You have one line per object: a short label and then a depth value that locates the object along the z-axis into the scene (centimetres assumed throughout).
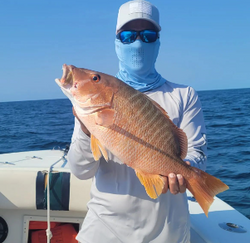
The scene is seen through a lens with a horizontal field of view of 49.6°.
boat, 274
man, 185
